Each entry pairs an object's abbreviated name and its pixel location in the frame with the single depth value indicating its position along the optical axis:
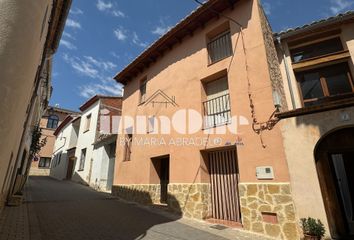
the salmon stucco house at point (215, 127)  6.10
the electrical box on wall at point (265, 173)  5.94
